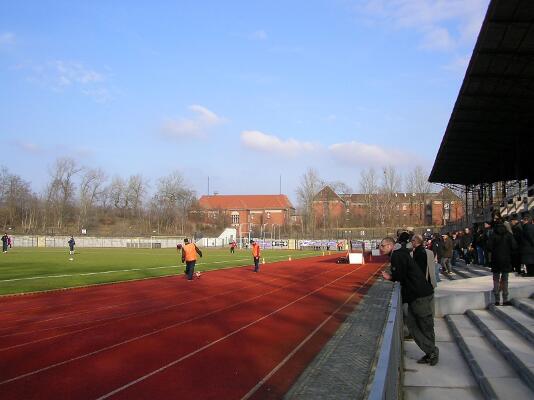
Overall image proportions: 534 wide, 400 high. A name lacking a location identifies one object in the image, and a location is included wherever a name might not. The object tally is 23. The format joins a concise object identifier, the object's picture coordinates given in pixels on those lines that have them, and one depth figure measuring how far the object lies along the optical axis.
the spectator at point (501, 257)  10.77
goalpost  84.56
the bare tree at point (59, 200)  112.94
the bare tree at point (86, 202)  111.11
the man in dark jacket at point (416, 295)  7.61
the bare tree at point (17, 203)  109.88
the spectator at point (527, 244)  13.48
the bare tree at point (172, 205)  123.44
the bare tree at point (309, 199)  102.94
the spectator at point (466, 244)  24.75
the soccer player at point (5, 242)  50.50
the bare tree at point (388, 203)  102.56
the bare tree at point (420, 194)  103.19
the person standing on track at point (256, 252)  29.88
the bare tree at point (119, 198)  124.88
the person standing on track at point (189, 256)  23.74
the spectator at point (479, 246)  21.71
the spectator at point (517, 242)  14.04
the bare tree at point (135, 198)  125.38
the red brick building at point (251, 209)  140.12
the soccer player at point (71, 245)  44.64
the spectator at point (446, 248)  21.09
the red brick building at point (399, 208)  102.94
